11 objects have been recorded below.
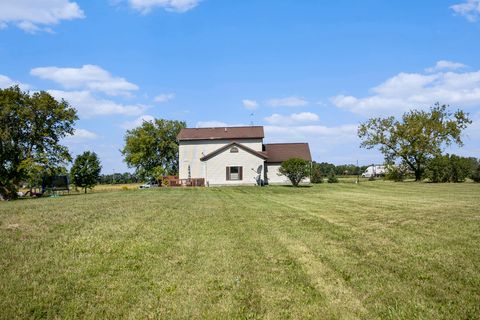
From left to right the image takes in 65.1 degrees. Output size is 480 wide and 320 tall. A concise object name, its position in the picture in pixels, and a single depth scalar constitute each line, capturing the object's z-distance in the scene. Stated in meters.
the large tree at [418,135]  51.25
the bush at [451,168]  46.78
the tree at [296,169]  39.31
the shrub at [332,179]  54.55
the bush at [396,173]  55.72
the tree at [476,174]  46.97
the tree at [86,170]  63.31
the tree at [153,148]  68.06
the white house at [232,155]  46.03
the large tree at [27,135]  39.53
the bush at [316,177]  53.08
